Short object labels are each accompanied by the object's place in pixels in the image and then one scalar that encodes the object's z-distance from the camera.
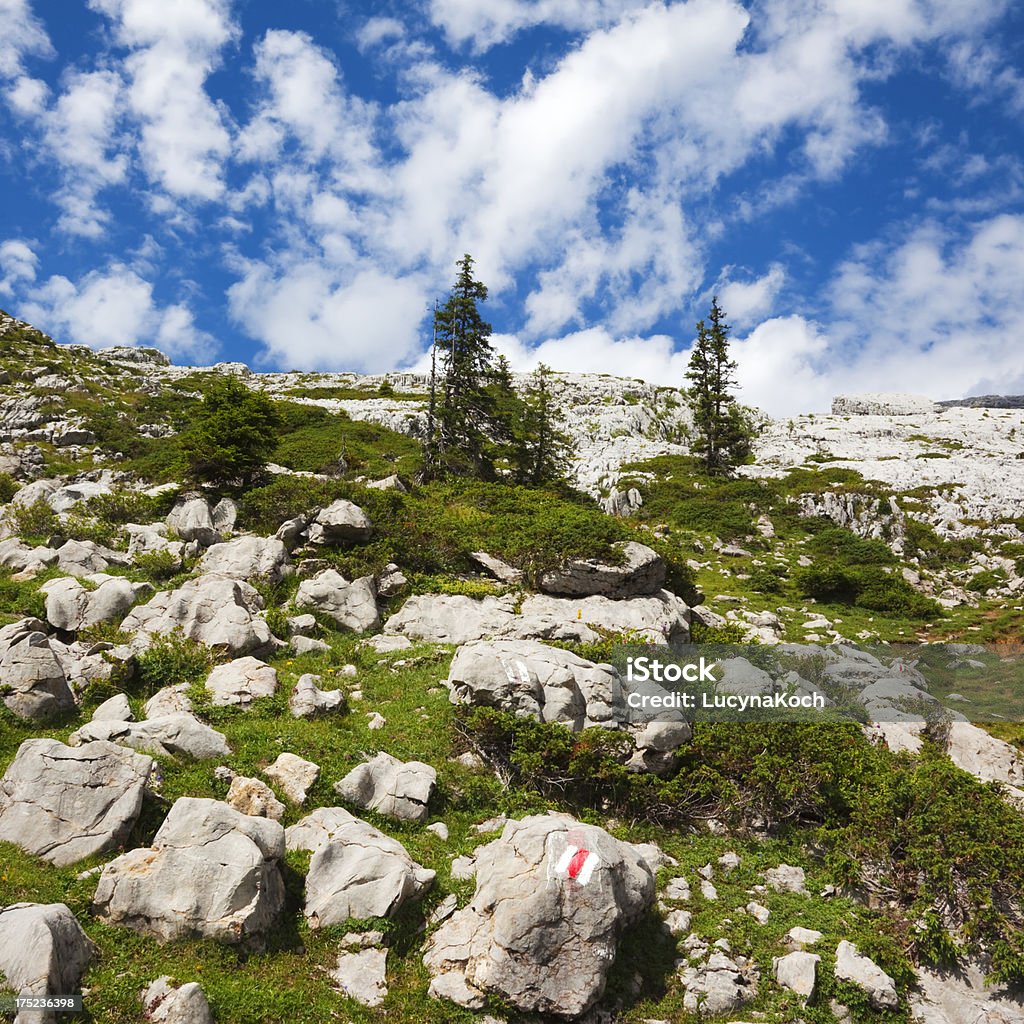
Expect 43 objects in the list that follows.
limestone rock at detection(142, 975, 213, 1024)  7.33
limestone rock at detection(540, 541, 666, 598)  24.41
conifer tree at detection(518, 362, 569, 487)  46.19
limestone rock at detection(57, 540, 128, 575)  23.14
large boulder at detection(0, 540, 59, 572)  22.86
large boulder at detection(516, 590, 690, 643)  21.92
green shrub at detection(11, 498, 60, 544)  26.91
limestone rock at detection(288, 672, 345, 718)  15.01
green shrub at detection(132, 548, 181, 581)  23.02
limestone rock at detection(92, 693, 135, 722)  13.95
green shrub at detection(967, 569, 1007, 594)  33.97
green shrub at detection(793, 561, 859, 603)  32.00
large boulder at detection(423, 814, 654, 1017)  8.84
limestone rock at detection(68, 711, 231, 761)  12.30
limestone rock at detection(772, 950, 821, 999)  9.60
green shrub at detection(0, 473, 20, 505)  33.84
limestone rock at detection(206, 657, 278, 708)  15.19
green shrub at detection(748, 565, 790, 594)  33.03
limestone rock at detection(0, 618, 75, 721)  13.66
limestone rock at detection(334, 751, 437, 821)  12.30
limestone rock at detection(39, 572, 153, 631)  18.89
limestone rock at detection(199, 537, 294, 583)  23.47
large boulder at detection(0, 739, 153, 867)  9.78
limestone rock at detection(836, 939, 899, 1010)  9.45
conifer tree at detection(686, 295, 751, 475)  54.16
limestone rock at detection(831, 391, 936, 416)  123.88
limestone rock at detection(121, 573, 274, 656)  18.02
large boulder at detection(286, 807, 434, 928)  9.70
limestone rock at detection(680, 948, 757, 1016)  9.52
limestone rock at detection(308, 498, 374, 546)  25.34
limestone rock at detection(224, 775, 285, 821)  11.10
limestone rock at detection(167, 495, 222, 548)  25.94
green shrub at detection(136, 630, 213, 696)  16.22
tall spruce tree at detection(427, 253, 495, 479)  44.38
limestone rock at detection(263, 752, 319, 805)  12.02
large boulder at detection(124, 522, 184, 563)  24.73
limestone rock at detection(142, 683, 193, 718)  14.57
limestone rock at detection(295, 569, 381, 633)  22.20
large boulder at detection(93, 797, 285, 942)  8.75
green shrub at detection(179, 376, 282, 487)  29.48
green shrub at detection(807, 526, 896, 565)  36.19
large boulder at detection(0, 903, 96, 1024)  7.00
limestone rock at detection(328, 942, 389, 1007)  8.73
